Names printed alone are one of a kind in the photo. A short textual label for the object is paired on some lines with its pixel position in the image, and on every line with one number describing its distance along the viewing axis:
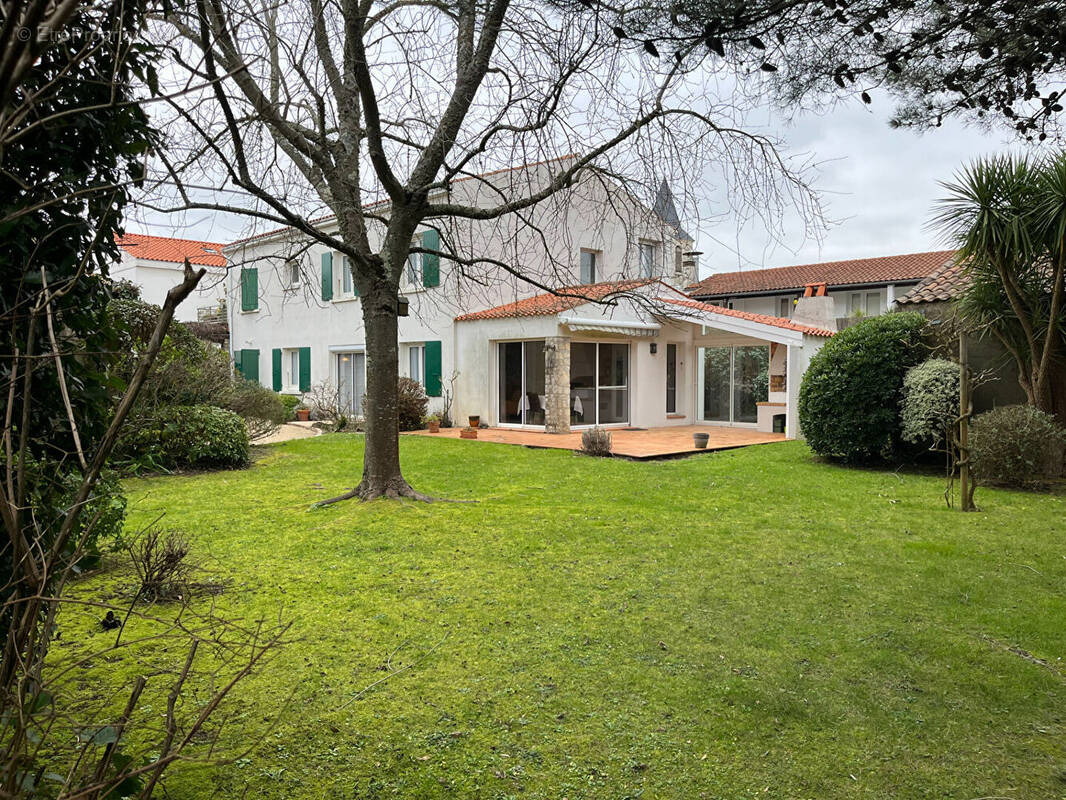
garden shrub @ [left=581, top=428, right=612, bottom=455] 14.20
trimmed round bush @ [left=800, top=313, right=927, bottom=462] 12.09
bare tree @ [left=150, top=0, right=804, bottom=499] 5.43
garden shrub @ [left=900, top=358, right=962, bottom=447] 11.12
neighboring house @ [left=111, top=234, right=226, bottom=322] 29.41
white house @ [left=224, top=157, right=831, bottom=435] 17.92
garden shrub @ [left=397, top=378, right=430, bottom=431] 18.44
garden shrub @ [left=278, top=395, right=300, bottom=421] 23.06
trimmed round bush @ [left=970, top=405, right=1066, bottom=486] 10.29
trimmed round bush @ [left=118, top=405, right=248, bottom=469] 11.51
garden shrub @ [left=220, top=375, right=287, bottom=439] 14.83
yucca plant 10.74
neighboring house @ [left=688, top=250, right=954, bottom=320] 30.98
